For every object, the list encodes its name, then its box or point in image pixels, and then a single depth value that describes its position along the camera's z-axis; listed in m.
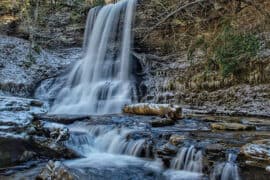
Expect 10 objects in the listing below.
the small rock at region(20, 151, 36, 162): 6.16
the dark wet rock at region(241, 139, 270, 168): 4.93
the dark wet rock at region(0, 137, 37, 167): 6.00
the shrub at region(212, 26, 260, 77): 9.34
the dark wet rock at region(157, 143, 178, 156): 5.89
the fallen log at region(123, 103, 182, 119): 8.90
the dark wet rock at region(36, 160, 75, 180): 4.71
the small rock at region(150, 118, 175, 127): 7.91
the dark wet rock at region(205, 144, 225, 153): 5.56
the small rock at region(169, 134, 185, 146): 6.09
